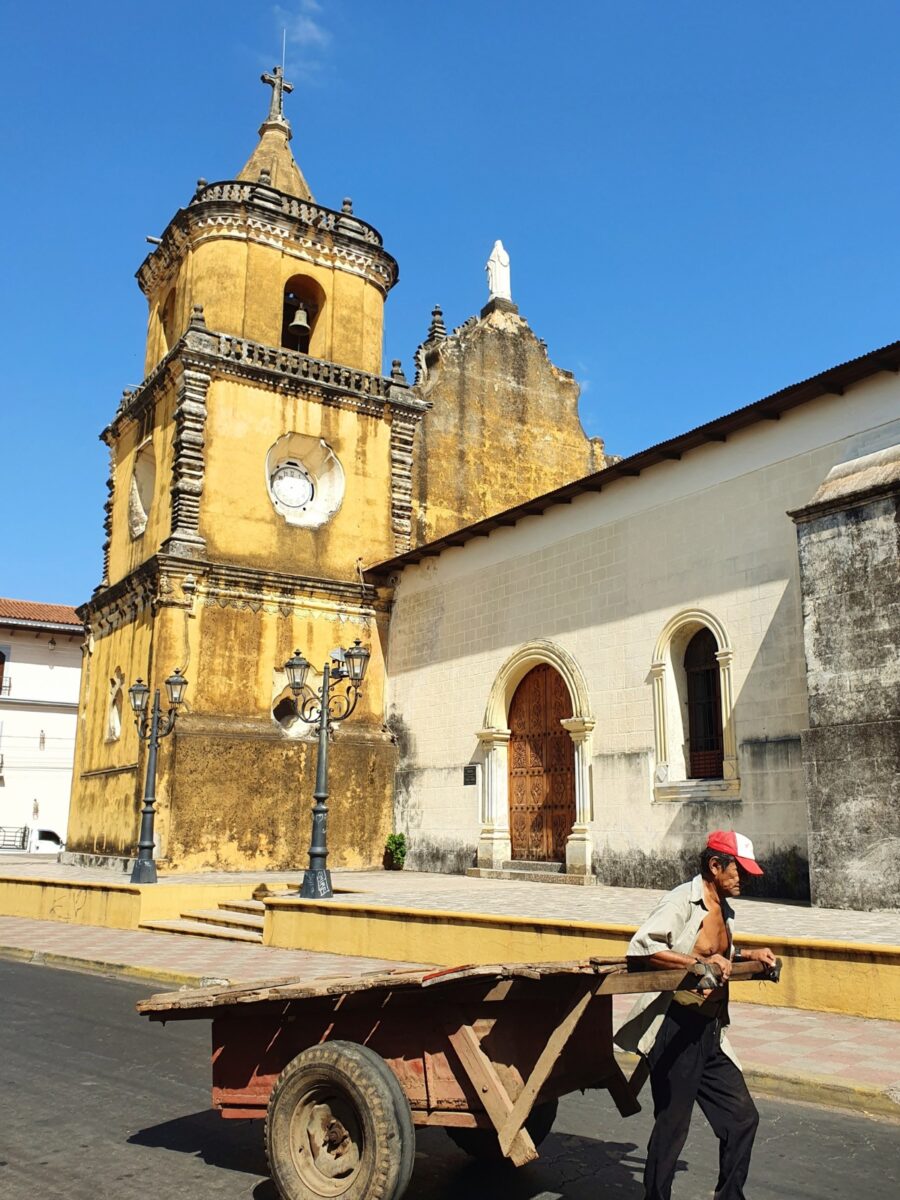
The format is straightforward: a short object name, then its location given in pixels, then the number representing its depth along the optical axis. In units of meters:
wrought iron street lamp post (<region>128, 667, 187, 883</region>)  16.64
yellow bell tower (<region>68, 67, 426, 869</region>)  20.66
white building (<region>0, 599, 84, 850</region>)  41.59
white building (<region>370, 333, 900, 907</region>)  12.55
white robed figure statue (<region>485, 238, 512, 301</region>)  27.89
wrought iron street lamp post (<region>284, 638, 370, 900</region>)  13.80
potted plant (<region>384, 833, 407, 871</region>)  21.86
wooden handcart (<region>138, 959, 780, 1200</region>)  4.04
